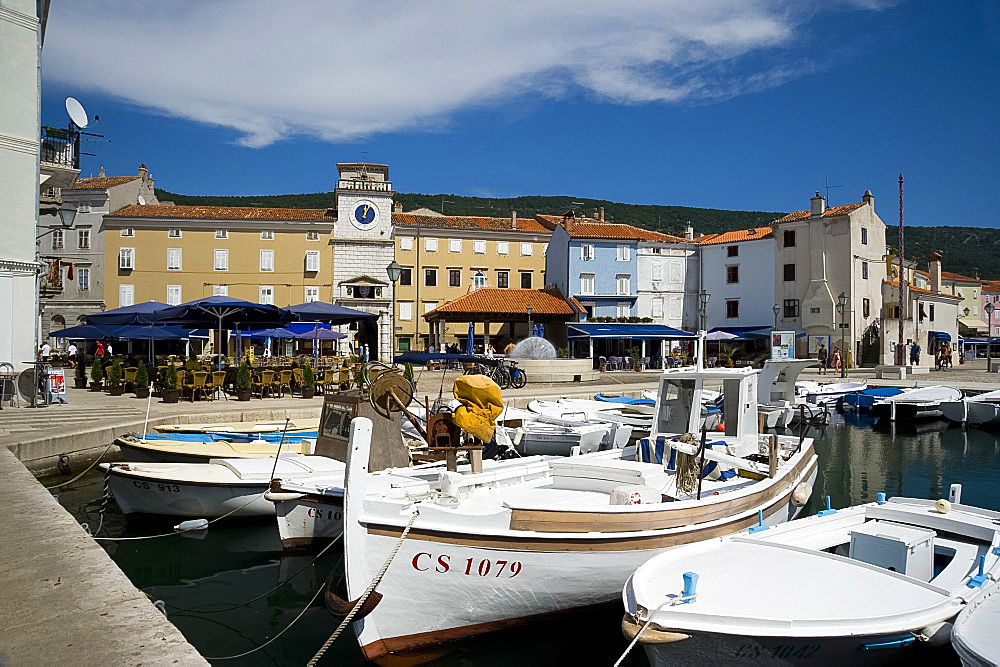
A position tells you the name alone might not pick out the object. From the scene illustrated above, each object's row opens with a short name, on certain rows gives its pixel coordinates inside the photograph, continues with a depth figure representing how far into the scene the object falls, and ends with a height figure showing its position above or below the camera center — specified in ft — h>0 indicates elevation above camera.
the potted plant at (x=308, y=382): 73.92 -4.19
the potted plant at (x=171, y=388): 66.39 -4.33
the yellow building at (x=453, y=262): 151.02 +18.26
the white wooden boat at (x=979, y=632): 14.30 -6.56
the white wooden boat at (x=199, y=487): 35.04 -7.33
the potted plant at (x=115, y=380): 71.92 -3.82
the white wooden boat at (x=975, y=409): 78.89 -7.93
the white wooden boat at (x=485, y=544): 21.06 -6.46
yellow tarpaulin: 26.12 -2.38
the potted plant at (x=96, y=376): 76.14 -3.62
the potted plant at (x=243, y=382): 68.03 -3.84
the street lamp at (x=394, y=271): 62.35 +6.59
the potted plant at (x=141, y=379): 68.56 -3.55
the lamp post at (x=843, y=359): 107.45 -2.92
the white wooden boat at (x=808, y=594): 15.99 -6.53
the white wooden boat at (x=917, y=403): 84.07 -7.56
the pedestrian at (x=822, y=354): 130.93 -2.42
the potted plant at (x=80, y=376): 81.82 -3.91
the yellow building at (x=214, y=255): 141.69 +18.42
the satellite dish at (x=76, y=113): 73.41 +24.76
